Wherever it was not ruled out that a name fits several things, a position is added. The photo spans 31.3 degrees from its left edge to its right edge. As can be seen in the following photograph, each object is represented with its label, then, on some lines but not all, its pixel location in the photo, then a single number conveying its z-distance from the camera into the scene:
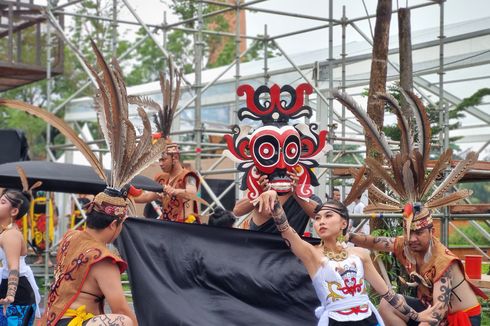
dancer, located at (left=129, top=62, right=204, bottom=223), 8.62
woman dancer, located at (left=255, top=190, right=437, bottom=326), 5.38
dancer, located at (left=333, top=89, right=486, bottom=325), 5.67
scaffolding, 10.48
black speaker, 12.26
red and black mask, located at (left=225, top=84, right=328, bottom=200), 6.52
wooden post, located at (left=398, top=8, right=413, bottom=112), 8.75
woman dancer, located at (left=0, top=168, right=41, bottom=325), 6.70
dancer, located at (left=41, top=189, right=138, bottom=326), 4.89
